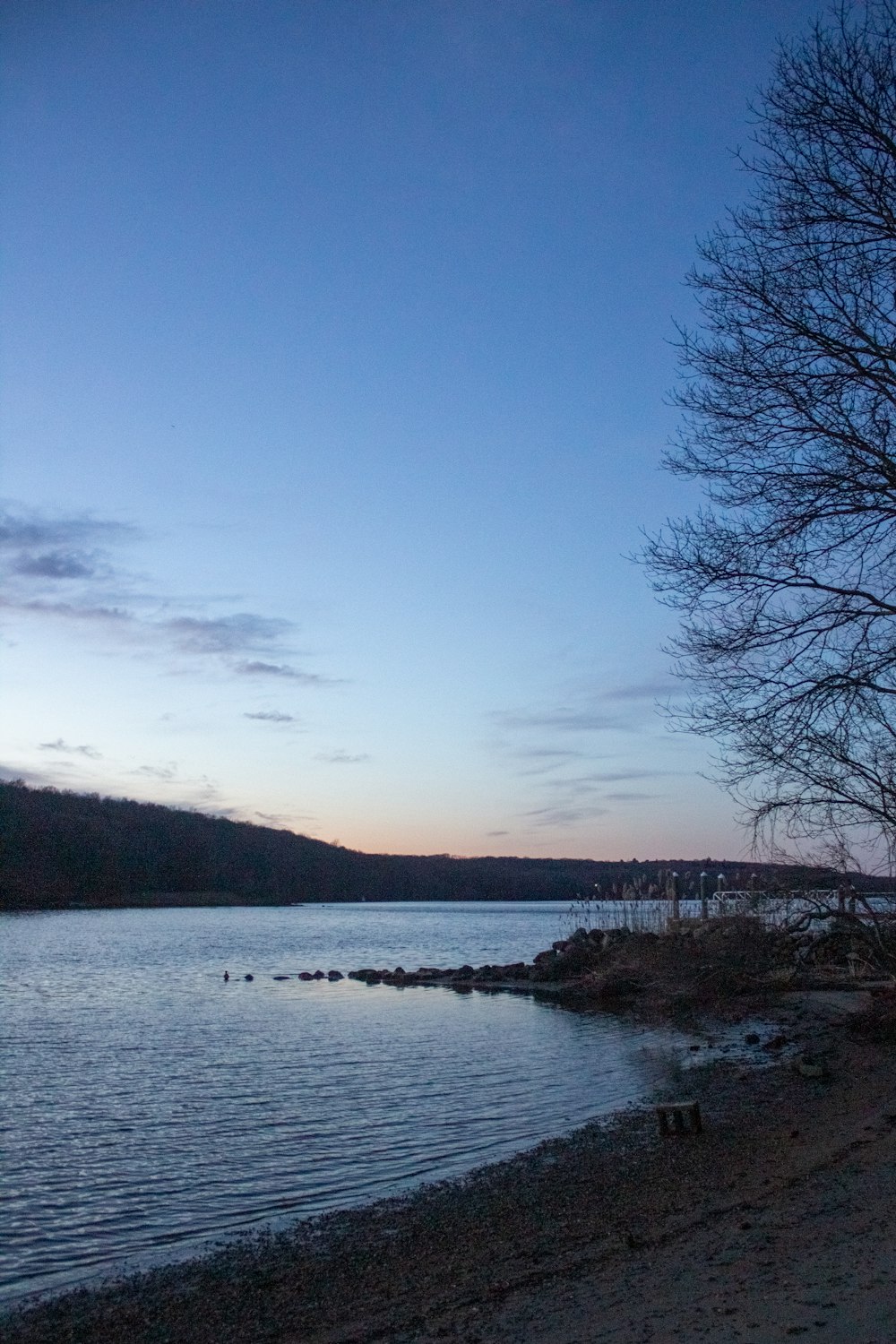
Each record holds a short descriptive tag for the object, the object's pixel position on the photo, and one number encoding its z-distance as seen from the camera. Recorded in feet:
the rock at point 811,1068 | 48.55
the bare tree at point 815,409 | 28.50
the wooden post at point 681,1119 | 38.37
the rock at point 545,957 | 113.29
